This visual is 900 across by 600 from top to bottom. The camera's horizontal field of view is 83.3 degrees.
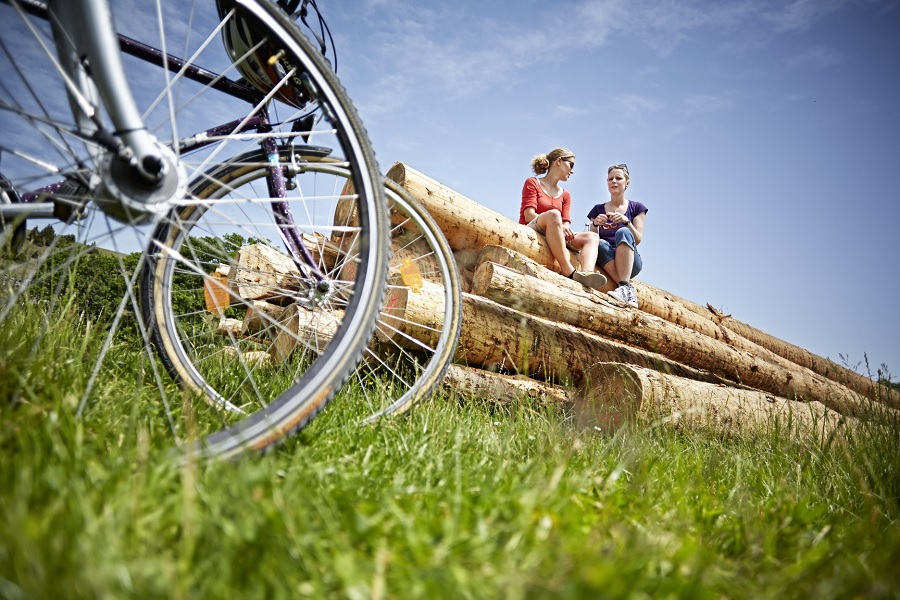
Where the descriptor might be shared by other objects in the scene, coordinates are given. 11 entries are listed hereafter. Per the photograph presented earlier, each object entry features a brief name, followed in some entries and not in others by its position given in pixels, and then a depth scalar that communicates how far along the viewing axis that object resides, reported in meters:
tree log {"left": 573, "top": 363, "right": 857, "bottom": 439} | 3.35
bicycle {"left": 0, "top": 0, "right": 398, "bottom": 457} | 1.30
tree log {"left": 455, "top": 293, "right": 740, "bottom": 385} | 3.66
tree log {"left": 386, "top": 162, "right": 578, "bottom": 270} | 4.38
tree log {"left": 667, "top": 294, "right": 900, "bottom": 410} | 7.87
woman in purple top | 6.02
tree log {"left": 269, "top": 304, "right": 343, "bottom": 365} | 3.11
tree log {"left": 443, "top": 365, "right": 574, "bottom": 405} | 3.43
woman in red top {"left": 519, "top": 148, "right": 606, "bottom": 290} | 5.58
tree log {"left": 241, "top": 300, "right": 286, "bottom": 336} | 3.87
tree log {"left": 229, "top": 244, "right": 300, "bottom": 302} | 3.82
